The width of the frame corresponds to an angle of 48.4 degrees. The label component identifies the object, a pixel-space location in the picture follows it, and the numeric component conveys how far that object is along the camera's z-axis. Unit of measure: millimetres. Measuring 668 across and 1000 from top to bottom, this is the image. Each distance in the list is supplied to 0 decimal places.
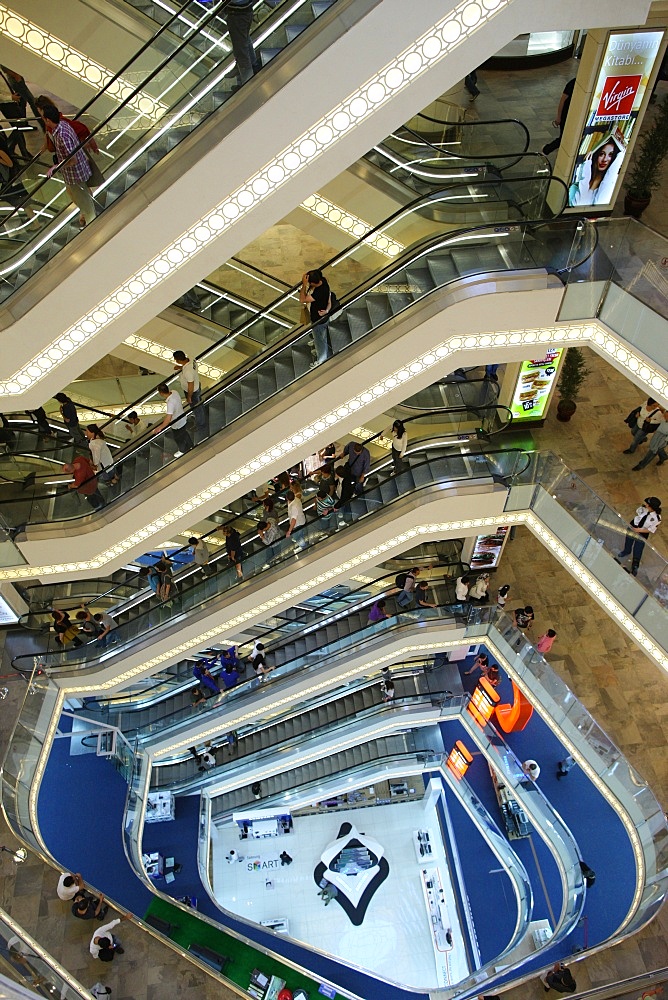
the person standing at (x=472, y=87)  11675
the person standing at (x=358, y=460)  11148
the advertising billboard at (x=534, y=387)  11039
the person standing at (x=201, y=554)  12802
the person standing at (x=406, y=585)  13499
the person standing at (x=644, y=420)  11352
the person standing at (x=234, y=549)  12367
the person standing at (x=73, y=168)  7461
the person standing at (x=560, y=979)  10836
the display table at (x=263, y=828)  19016
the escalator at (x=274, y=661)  14273
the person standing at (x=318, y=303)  8914
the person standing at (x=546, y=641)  12602
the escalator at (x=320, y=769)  18562
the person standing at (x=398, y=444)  10977
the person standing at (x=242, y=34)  6430
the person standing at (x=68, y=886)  11219
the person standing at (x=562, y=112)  9672
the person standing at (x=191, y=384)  9898
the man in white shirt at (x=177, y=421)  10039
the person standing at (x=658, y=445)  11484
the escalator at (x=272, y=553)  10992
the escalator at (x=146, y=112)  6570
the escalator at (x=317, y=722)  16578
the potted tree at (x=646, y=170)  10062
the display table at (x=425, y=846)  18375
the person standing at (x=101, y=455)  10469
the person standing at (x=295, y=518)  11594
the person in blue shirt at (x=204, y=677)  16062
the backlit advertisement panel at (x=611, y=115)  8023
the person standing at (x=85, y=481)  10453
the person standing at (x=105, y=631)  13609
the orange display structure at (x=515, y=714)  14398
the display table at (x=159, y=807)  17828
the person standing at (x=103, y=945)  10906
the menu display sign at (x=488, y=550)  13117
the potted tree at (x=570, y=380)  11766
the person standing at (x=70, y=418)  11031
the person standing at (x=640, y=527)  9836
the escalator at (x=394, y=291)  8453
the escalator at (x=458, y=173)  8867
